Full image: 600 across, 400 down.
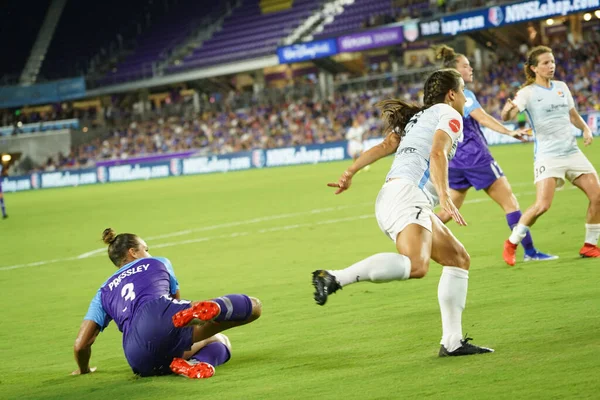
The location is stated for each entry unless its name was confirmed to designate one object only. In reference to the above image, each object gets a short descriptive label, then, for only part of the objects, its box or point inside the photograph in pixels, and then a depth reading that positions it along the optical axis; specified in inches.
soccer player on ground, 469.4
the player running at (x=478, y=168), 764.6
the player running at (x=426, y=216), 450.0
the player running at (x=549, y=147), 745.0
